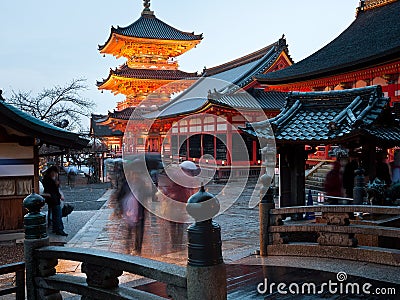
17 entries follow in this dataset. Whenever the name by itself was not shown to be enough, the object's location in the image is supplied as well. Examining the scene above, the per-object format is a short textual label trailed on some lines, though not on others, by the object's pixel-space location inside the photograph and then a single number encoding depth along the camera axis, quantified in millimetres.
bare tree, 26453
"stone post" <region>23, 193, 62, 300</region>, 4410
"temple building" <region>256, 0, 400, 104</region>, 14422
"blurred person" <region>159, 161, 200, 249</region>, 10584
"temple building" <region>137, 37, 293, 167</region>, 25234
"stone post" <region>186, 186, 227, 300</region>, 2918
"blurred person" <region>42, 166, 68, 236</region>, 10109
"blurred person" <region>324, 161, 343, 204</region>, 9711
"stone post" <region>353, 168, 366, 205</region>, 7406
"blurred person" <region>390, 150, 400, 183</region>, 10399
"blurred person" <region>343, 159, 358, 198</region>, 8992
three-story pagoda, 31177
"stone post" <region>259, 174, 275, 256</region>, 6852
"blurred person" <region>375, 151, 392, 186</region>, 8742
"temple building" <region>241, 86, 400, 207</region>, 7633
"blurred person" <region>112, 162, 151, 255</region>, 9141
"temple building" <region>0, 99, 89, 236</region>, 9945
